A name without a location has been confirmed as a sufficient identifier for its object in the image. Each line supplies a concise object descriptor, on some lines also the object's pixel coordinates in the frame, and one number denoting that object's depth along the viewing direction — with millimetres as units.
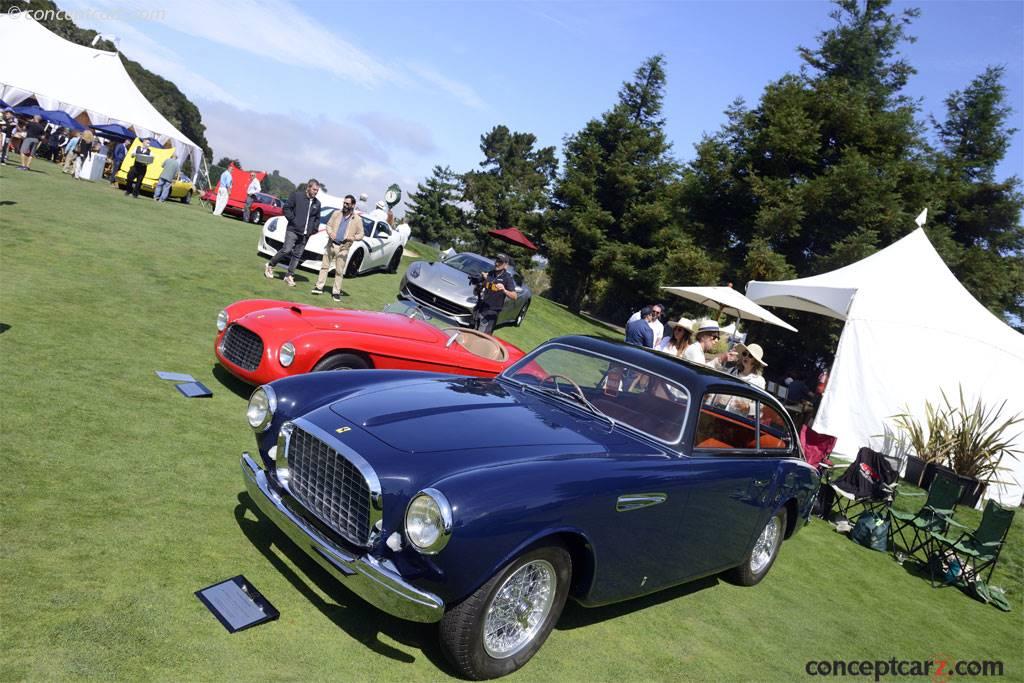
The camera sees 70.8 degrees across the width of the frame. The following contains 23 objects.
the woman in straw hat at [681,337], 8867
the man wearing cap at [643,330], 9555
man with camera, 11391
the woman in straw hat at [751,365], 8398
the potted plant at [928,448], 11383
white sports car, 14086
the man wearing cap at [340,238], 12148
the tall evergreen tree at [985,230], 32094
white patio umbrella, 14859
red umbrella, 32312
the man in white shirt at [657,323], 9648
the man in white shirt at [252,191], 22794
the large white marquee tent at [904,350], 12570
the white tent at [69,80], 28562
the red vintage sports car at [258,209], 23375
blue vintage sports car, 3180
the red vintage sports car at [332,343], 6289
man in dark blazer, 11914
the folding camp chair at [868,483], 8445
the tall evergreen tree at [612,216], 37125
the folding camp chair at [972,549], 7219
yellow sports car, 21469
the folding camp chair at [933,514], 7668
